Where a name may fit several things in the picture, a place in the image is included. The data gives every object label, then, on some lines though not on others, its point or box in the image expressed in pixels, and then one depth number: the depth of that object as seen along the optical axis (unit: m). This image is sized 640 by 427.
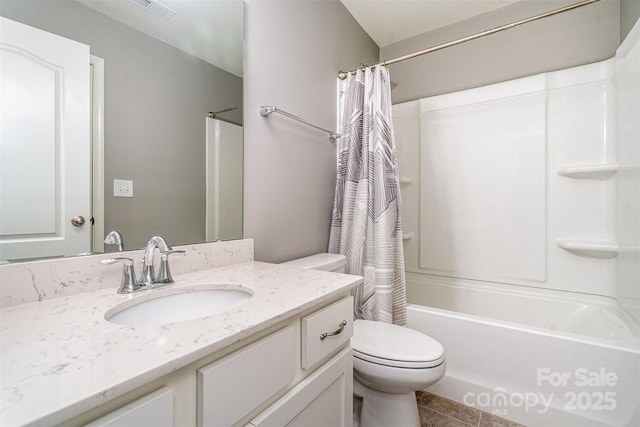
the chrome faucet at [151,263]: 0.86
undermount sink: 0.76
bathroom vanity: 0.39
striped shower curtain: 1.61
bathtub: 1.20
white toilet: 1.11
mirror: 0.85
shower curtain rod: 1.44
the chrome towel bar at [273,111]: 1.36
